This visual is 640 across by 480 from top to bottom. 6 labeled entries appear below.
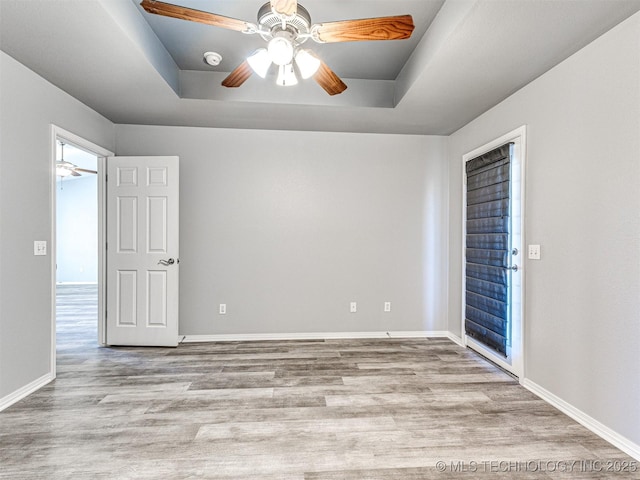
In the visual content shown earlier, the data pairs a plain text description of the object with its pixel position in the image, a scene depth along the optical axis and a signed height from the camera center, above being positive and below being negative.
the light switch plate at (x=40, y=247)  2.47 -0.04
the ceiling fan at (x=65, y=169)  4.87 +1.23
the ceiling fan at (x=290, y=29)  1.51 +1.14
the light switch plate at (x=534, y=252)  2.44 -0.08
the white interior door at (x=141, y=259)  3.40 -0.19
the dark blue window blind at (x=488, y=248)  2.77 -0.06
